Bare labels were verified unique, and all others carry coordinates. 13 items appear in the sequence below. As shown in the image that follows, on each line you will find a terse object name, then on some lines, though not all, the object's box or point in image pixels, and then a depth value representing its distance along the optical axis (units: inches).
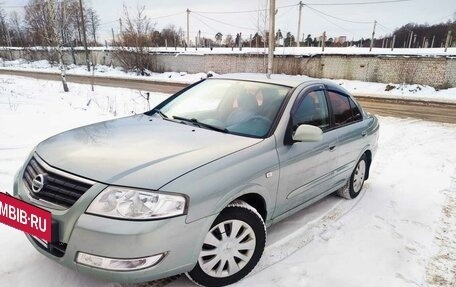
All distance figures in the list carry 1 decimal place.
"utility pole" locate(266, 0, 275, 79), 604.7
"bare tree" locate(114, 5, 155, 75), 1152.8
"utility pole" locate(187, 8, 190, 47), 1699.3
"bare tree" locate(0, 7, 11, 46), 1784.0
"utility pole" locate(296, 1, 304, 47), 1350.9
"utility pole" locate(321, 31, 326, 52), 1093.1
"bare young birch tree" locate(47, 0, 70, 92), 555.8
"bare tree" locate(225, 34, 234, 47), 2169.9
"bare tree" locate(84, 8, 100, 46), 2151.8
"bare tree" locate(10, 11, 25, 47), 2187.0
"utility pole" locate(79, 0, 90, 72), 1094.2
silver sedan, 82.0
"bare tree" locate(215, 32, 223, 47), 2178.3
